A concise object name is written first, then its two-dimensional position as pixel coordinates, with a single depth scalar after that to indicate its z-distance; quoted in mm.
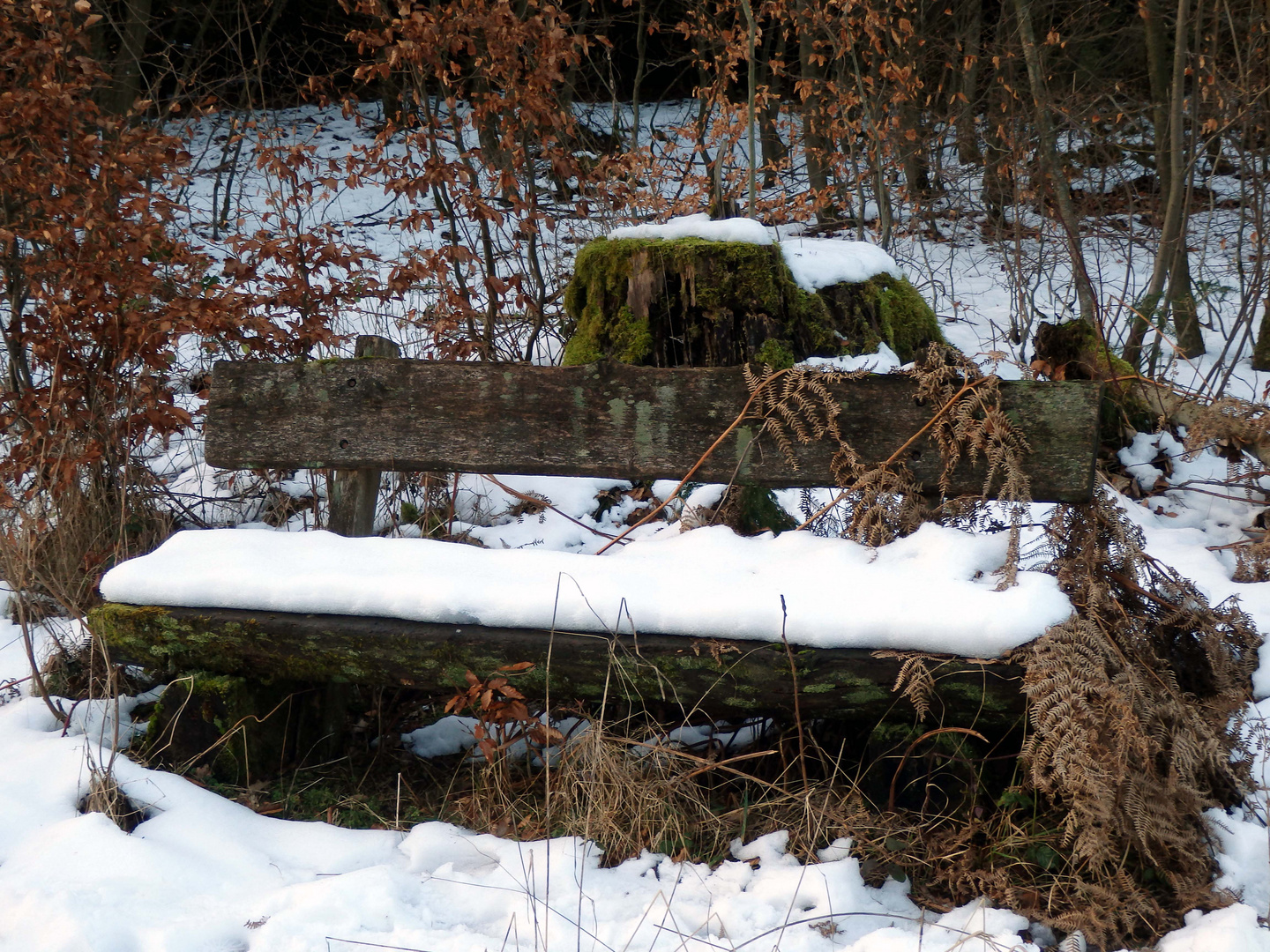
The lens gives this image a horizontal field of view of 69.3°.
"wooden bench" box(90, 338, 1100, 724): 2211
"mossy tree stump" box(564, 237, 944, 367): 3686
